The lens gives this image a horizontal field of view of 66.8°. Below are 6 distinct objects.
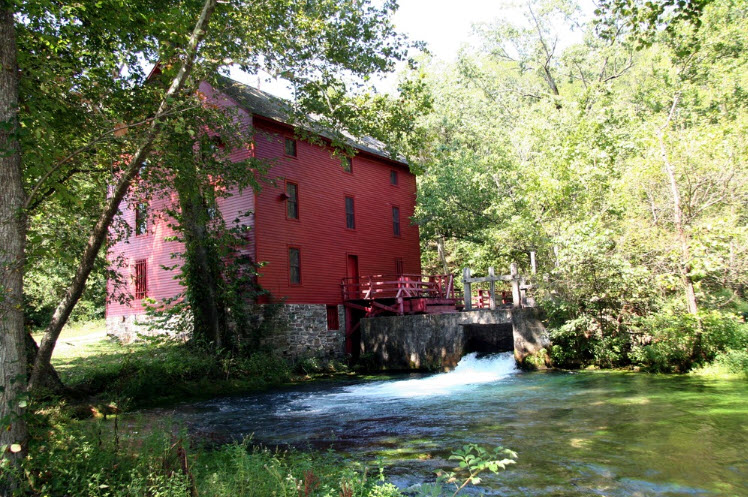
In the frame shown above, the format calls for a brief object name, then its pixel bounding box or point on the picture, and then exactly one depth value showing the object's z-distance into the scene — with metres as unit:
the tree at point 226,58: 8.63
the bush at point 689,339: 13.27
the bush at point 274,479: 4.37
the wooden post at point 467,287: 19.50
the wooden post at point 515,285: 18.05
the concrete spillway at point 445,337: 16.83
